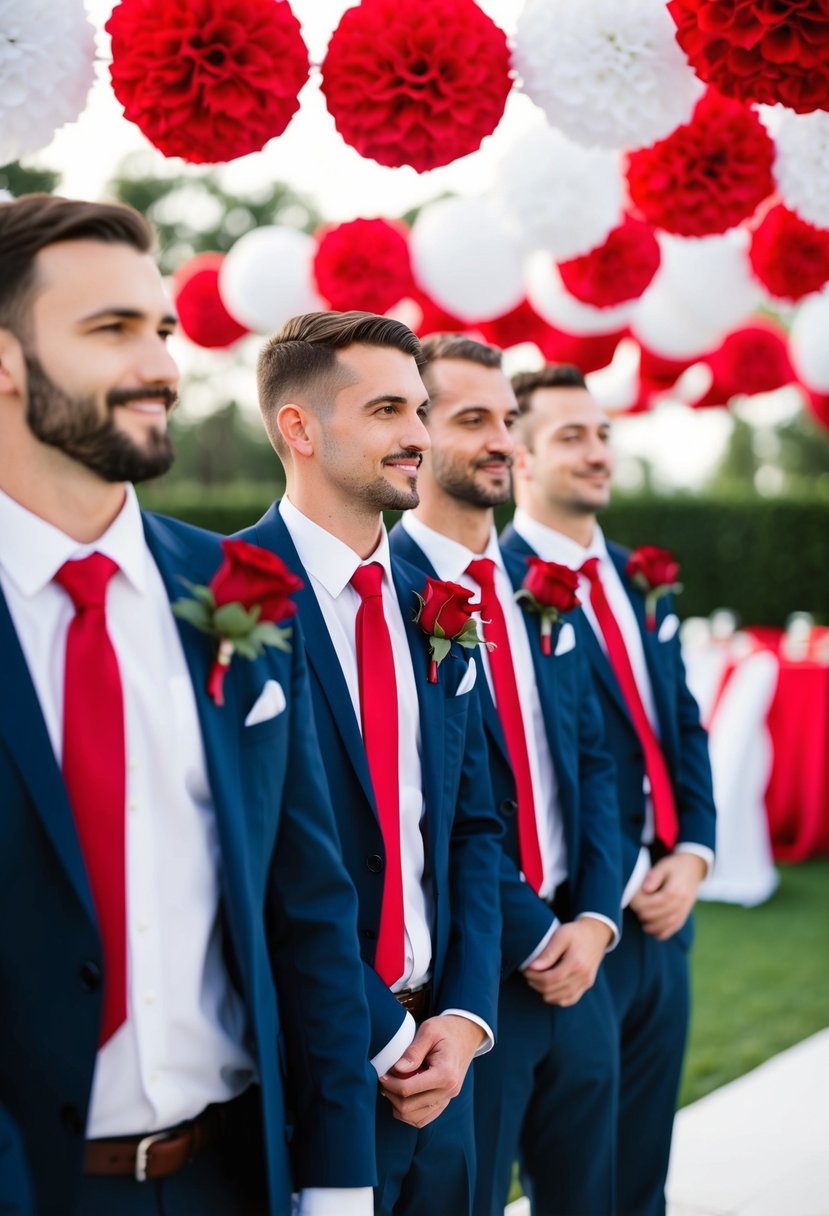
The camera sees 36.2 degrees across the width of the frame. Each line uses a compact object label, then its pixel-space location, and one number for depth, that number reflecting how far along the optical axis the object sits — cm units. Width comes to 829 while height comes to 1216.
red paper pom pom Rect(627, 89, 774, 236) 352
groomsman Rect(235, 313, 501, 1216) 229
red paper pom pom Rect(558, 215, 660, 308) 435
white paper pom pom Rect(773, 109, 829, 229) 339
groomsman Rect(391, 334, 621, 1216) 285
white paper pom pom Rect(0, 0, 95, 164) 264
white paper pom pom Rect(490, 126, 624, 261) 403
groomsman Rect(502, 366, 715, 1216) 341
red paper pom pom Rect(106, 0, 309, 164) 272
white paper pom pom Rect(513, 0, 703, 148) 305
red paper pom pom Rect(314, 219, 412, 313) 470
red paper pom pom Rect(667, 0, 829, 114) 275
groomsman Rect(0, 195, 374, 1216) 165
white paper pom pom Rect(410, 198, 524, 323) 516
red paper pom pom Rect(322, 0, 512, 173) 294
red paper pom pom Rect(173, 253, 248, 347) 639
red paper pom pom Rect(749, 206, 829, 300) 404
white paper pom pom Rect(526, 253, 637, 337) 523
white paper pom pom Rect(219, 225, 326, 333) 564
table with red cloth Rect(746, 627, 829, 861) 780
